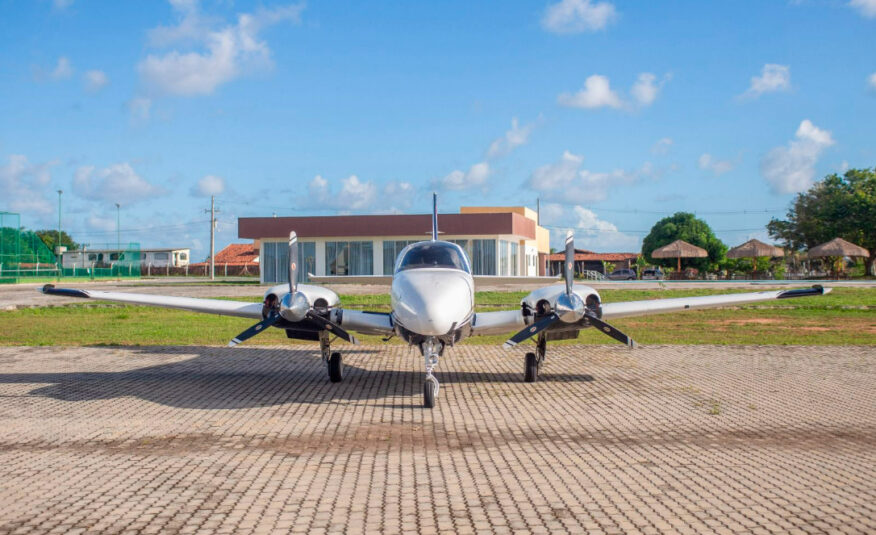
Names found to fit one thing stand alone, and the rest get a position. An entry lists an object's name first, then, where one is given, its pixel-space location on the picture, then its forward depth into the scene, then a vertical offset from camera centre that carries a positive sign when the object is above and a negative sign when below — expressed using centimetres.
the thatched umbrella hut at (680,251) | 6431 +206
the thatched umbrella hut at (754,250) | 6381 +214
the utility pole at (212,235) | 7794 +461
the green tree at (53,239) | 11094 +577
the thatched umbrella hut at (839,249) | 5982 +206
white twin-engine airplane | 1032 -60
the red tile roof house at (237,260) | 10181 +220
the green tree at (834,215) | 6688 +577
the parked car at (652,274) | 7602 -4
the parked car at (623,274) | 7769 -4
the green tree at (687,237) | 8094 +436
